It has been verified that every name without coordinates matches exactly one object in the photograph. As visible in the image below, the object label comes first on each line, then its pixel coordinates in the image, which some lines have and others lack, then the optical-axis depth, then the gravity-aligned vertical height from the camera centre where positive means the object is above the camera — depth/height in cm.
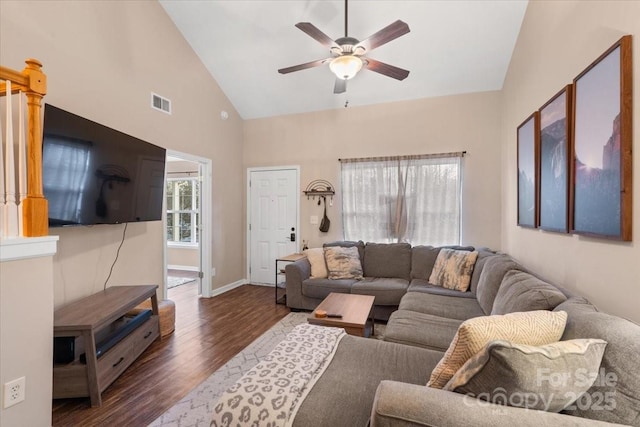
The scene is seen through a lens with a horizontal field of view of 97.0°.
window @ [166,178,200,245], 637 +7
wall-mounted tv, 209 +35
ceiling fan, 223 +140
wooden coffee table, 228 -87
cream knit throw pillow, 109 -47
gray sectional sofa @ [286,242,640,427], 89 -65
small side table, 411 -108
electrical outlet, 152 -97
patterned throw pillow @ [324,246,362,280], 380 -66
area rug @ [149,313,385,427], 182 -132
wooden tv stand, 192 -104
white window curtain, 409 +24
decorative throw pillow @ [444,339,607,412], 88 -51
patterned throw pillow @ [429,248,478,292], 322 -65
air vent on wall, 340 +137
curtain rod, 406 +86
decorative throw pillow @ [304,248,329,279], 388 -68
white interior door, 491 -9
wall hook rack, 467 +42
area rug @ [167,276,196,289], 516 -128
